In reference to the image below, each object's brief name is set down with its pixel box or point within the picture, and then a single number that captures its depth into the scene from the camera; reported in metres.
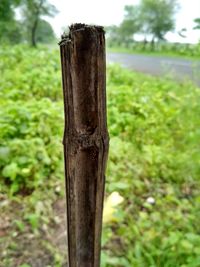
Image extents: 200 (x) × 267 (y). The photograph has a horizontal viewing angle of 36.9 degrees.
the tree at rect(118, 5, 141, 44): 35.97
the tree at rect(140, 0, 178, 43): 27.77
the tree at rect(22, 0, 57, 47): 18.05
